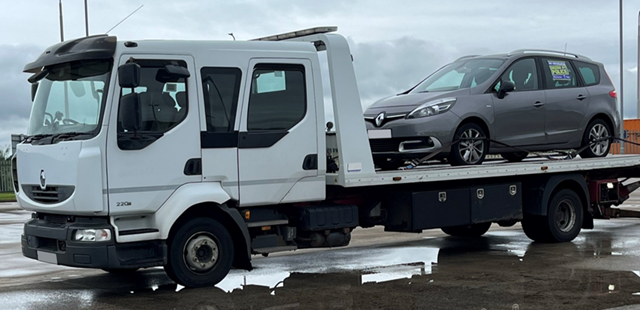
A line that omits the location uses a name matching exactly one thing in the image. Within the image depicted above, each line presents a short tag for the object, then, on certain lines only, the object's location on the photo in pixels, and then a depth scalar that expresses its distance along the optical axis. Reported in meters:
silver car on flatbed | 10.26
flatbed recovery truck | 7.78
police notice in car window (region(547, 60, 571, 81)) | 11.73
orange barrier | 36.54
